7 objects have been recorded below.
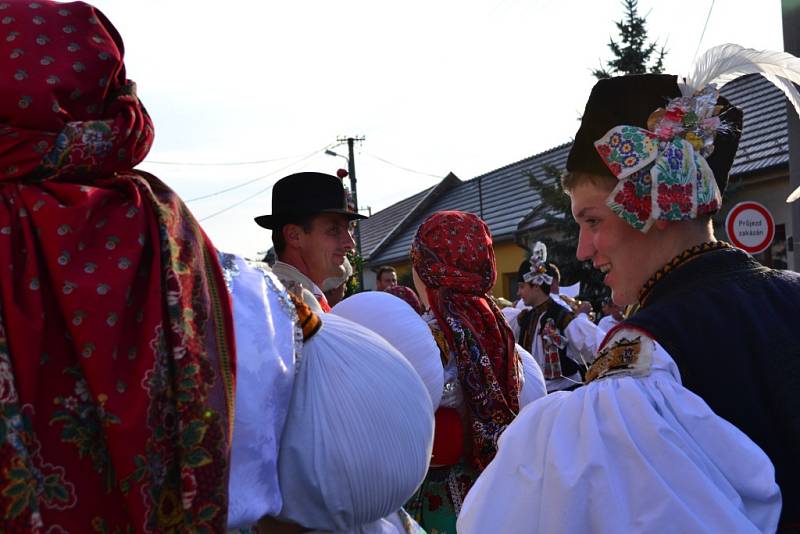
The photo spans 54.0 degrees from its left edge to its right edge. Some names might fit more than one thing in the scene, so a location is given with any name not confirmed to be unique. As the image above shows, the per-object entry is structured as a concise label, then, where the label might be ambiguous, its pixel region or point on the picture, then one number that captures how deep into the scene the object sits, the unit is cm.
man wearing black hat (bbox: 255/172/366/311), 407
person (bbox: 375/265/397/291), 1037
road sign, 770
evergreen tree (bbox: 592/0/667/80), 1744
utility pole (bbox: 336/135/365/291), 2975
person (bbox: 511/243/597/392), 695
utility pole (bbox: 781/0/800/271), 596
